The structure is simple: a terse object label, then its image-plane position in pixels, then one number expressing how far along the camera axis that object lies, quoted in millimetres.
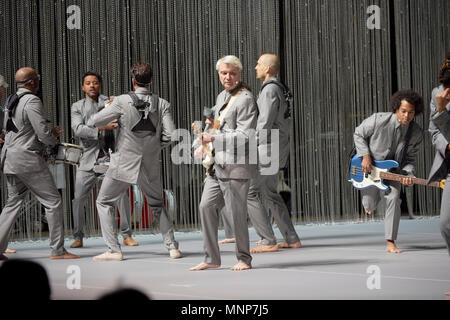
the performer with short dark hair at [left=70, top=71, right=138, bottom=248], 13555
